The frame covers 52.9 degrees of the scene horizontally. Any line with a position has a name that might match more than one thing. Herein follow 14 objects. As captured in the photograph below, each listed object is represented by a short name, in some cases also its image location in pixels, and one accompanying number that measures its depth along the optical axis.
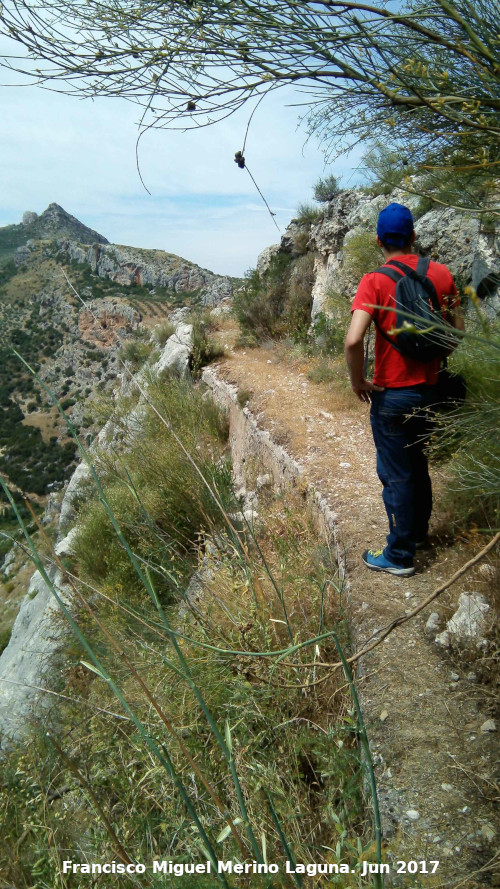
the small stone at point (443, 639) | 2.27
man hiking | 2.52
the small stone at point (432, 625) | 2.40
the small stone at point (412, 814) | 1.64
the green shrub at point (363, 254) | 6.86
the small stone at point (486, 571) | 2.40
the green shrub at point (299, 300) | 9.38
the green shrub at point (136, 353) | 12.06
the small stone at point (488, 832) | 1.53
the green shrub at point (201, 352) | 9.45
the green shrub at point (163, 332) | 12.24
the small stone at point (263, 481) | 5.38
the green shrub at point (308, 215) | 10.70
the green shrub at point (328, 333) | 7.47
